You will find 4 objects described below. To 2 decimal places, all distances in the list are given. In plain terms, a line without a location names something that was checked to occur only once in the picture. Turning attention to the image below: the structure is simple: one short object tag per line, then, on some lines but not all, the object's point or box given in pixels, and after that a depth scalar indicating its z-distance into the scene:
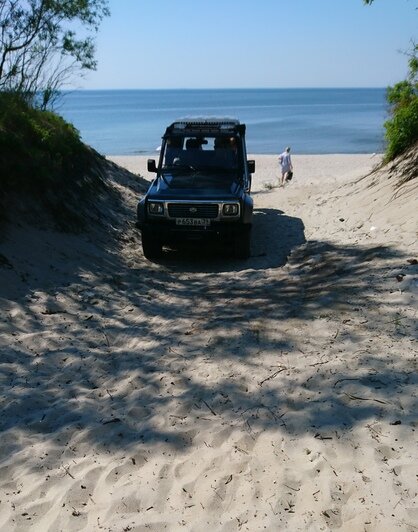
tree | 13.30
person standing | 21.62
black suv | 9.06
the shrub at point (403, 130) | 12.69
